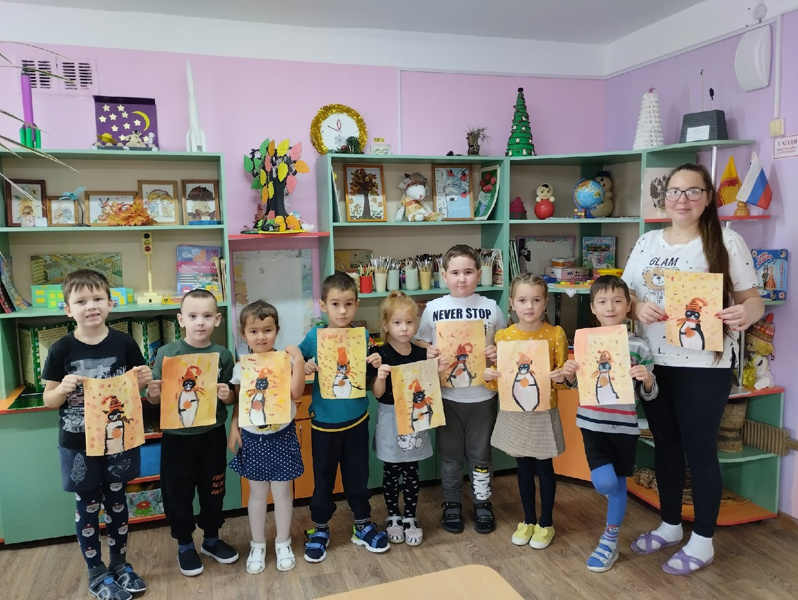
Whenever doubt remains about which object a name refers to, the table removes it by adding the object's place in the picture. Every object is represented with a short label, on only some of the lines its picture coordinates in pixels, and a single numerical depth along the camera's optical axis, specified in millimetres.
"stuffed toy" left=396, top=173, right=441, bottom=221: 3486
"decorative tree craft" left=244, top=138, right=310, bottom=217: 3178
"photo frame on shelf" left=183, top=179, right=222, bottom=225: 3283
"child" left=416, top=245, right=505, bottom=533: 2783
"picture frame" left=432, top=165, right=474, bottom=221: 3674
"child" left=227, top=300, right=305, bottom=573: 2514
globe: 3537
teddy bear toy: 3627
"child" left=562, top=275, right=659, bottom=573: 2500
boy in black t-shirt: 2301
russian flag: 2855
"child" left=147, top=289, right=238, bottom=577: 2494
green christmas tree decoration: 3586
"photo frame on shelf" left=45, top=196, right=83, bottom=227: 3062
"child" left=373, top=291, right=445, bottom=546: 2617
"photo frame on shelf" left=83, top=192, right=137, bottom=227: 3168
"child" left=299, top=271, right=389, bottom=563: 2590
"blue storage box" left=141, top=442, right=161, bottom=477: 3002
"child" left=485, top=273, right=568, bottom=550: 2611
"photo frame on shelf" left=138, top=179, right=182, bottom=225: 3238
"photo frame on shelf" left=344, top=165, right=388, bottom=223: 3504
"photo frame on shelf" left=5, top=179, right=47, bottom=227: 2990
